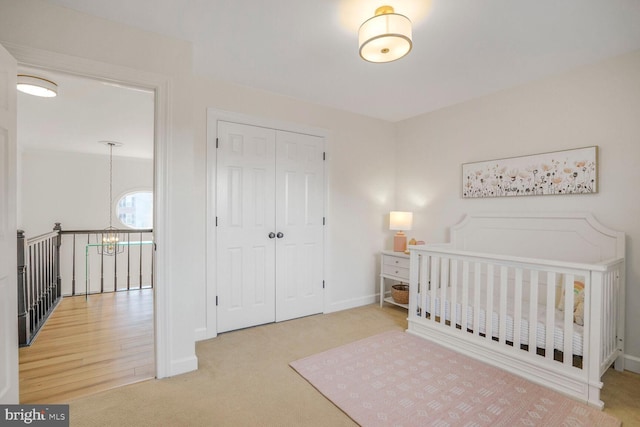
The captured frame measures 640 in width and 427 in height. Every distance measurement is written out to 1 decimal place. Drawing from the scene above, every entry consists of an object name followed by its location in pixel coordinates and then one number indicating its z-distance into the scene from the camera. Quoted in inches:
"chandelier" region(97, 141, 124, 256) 205.4
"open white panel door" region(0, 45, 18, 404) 63.6
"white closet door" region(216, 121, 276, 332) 117.1
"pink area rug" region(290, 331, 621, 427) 68.9
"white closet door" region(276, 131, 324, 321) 130.6
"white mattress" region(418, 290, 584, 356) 81.2
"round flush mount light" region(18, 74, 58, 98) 100.4
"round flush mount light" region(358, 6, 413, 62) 68.0
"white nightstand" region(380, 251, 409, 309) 138.9
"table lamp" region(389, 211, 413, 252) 146.4
